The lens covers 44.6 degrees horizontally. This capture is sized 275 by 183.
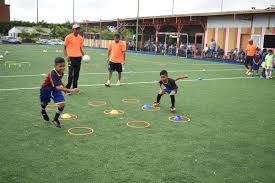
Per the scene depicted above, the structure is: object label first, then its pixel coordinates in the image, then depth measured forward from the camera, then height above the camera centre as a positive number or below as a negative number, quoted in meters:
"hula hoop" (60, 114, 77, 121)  7.34 -1.49
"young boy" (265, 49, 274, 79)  17.41 -0.25
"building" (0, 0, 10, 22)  84.19 +9.14
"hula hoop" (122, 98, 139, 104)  9.52 -1.41
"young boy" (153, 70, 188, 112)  8.69 -0.86
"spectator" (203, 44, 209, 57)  35.08 +0.34
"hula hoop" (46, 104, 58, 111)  8.22 -1.44
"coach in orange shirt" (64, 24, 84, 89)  10.77 -0.05
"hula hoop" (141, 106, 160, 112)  8.60 -1.46
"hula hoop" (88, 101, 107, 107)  8.90 -1.41
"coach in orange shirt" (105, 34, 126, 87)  12.85 -0.14
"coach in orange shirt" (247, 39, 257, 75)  19.59 +0.03
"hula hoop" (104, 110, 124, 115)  8.04 -1.46
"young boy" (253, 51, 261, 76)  18.74 -0.24
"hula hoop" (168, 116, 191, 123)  7.47 -1.49
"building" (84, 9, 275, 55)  30.19 +2.95
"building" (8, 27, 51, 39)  73.44 +3.83
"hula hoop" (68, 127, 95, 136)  6.16 -1.53
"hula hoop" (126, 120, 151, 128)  6.88 -1.50
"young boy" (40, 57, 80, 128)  6.66 -0.78
